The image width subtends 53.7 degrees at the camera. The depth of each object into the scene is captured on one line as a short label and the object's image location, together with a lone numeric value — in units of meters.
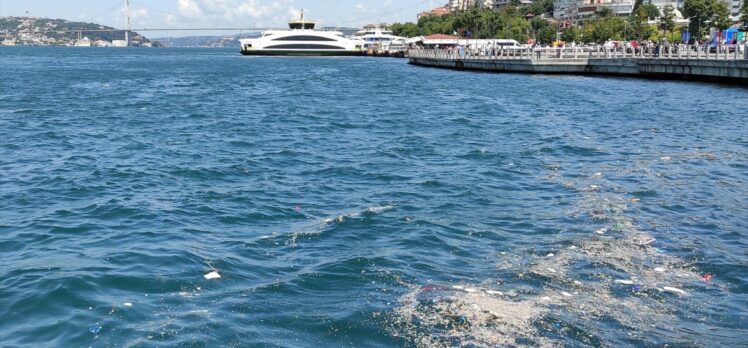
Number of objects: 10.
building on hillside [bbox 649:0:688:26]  164.52
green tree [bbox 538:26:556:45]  143.50
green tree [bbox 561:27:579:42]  136.71
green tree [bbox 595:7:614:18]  162.88
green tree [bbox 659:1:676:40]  120.19
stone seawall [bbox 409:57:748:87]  44.09
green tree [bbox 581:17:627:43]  119.50
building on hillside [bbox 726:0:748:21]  188.38
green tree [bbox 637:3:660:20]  184.50
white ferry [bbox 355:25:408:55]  145.61
